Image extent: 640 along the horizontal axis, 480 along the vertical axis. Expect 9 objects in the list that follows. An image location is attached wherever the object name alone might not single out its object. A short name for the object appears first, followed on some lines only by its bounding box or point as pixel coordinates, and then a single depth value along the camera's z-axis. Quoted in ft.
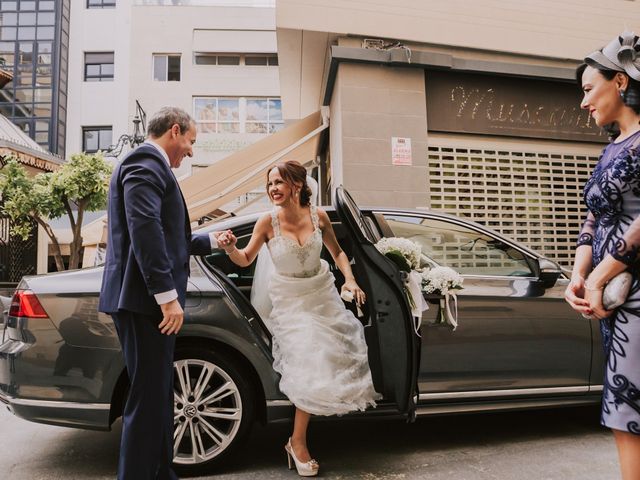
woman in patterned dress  5.66
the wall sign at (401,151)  25.86
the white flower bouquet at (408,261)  10.15
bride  9.89
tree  45.80
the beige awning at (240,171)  28.09
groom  7.40
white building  77.36
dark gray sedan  9.83
